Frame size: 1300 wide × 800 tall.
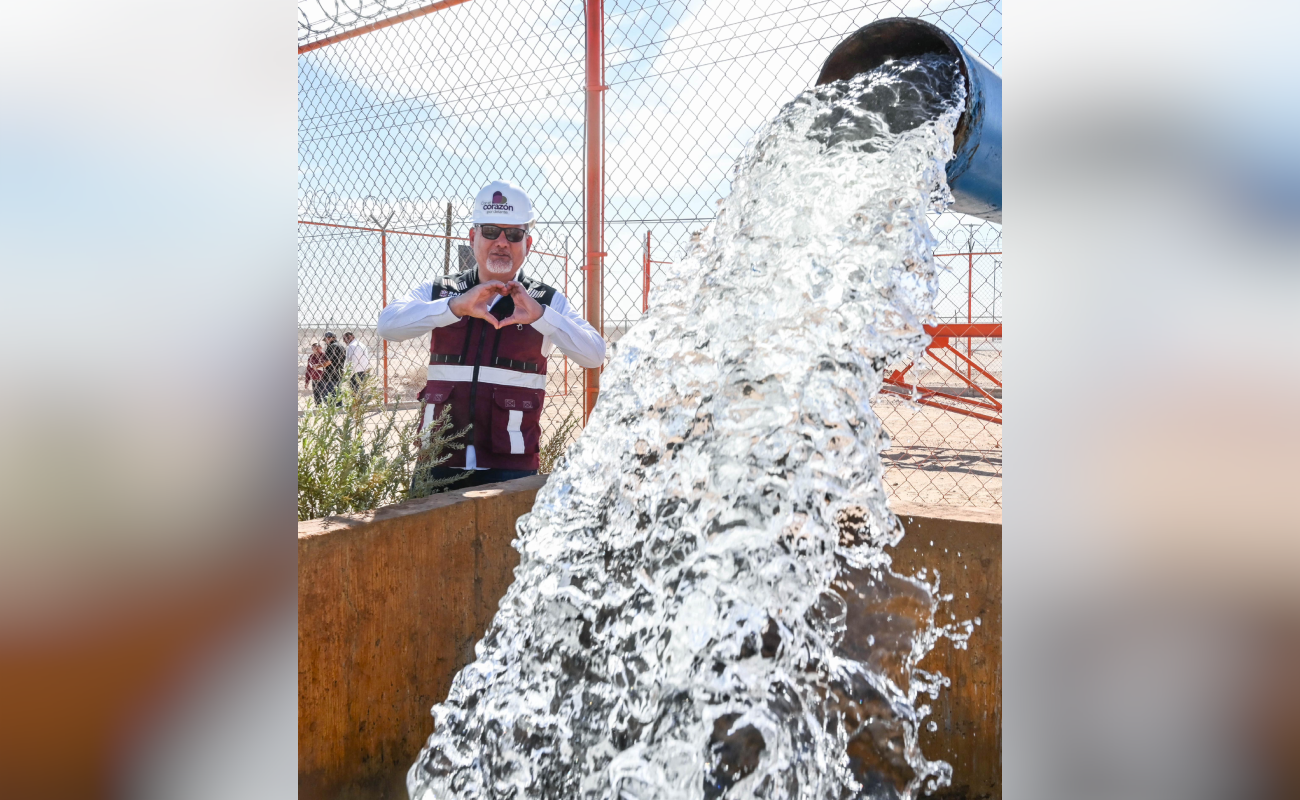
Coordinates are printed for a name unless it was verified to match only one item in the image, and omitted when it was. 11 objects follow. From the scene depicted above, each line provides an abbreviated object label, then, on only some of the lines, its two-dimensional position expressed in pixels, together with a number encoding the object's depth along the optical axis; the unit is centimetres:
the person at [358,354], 966
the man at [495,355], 282
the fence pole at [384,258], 898
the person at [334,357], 925
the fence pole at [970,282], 742
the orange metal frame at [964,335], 454
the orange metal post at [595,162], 305
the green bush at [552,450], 321
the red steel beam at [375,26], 333
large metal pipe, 189
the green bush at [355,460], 224
